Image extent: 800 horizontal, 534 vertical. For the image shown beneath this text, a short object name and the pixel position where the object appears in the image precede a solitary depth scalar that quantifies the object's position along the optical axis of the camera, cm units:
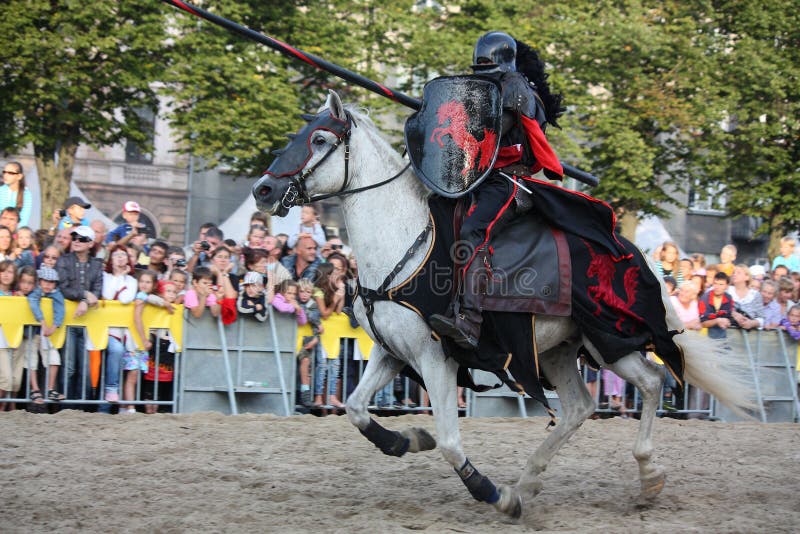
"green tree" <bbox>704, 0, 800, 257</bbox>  2442
